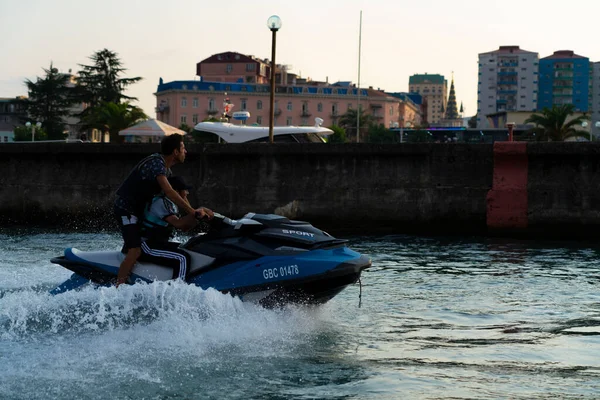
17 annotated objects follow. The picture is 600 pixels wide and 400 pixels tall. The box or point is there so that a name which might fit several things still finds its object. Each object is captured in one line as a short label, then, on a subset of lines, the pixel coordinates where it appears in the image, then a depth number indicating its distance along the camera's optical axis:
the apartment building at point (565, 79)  184.25
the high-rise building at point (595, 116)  187.25
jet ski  7.30
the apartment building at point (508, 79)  190.12
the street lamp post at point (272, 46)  19.75
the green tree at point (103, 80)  81.06
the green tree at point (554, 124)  59.78
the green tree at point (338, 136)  100.38
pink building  142.88
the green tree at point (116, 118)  55.53
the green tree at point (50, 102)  93.31
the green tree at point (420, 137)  103.69
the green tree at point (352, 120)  125.38
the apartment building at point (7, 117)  145.75
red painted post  17.86
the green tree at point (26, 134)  91.52
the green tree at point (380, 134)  119.95
